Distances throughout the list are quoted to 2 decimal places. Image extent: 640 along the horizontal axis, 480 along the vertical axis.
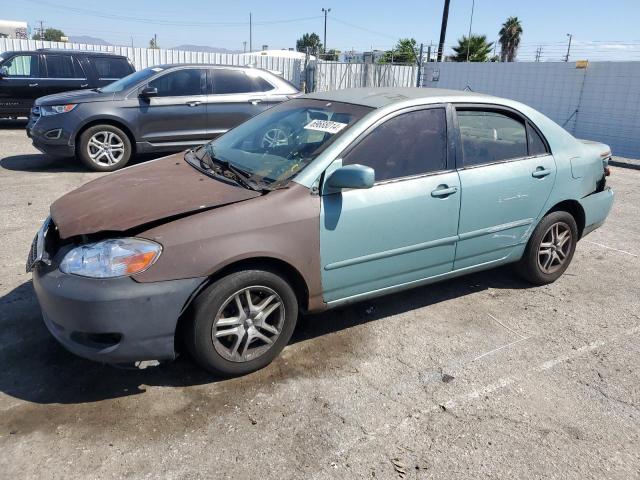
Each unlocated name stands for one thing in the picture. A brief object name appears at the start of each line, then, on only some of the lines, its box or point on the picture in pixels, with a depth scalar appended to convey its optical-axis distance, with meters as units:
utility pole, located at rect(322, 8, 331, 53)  75.51
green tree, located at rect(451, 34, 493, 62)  33.06
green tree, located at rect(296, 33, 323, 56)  116.75
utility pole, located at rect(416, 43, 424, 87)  18.58
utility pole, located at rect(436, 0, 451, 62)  26.67
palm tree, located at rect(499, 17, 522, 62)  41.47
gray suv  8.03
